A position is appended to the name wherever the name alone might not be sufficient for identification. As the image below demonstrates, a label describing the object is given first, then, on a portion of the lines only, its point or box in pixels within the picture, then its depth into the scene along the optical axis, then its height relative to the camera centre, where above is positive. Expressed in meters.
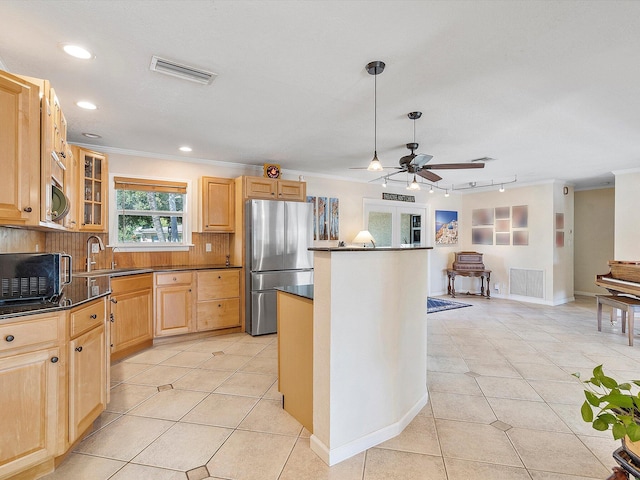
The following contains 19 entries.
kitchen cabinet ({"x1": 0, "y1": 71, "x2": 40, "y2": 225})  1.80 +0.52
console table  7.02 -0.76
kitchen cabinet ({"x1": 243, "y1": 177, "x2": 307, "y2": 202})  4.52 +0.77
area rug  5.82 -1.21
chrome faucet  3.77 -0.05
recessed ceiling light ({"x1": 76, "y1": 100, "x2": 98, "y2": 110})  2.82 +1.21
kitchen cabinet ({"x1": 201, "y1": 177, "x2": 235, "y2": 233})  4.55 +0.54
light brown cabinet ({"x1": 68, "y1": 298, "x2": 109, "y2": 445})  1.86 -0.78
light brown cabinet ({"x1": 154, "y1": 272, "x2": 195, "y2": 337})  3.94 -0.76
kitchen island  1.85 -0.65
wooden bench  3.90 -0.80
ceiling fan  3.26 +0.85
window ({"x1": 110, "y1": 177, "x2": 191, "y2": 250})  4.21 +0.37
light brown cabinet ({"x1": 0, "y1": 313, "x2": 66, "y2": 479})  1.60 -0.78
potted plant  0.80 -0.45
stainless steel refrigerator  4.34 -0.18
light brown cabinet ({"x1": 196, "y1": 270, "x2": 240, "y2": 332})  4.22 -0.77
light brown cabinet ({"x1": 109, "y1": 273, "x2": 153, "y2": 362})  3.38 -0.80
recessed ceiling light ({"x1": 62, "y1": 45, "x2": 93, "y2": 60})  2.01 +1.21
